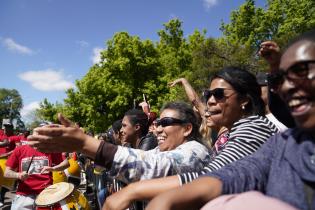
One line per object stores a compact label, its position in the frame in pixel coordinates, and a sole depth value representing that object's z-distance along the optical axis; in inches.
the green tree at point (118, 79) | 817.9
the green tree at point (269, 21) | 678.9
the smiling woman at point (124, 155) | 50.8
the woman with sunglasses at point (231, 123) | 45.3
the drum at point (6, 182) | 215.2
